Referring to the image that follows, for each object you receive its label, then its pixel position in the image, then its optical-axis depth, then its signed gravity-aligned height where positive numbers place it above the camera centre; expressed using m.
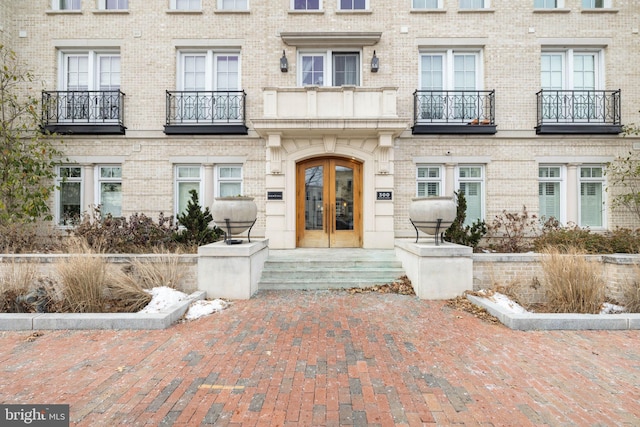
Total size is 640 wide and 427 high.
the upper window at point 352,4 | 11.59 +7.69
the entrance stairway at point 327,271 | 7.23 -1.34
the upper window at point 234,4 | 11.77 +7.81
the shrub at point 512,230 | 10.27 -0.47
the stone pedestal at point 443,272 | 6.60 -1.17
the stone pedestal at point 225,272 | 6.61 -1.19
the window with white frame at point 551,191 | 11.37 +0.90
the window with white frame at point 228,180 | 11.48 +1.26
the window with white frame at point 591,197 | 11.33 +0.68
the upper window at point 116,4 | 11.79 +7.80
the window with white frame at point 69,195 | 11.39 +0.70
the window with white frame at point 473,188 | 11.38 +1.00
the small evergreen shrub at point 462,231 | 9.36 -0.48
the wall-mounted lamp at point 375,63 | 10.97 +5.27
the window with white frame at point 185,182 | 11.52 +1.19
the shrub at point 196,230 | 8.59 -0.42
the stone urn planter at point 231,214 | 7.07 +0.02
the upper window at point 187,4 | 11.75 +7.77
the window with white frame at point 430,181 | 11.38 +1.23
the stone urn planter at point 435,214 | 6.90 +0.03
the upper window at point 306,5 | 11.61 +7.68
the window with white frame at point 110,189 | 11.51 +0.93
